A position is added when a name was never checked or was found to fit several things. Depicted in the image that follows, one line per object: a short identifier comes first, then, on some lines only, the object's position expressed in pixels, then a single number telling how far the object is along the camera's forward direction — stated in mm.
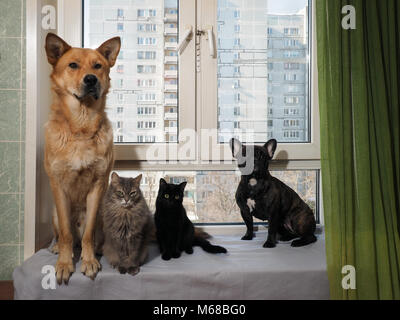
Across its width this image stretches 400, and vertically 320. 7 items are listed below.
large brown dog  1167
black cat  1247
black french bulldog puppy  1411
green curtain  1183
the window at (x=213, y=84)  1608
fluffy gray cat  1134
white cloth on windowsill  1087
